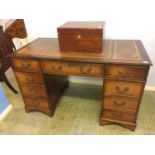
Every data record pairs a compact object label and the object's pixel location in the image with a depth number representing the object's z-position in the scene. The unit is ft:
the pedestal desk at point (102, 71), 4.09
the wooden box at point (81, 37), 4.31
